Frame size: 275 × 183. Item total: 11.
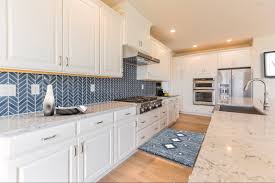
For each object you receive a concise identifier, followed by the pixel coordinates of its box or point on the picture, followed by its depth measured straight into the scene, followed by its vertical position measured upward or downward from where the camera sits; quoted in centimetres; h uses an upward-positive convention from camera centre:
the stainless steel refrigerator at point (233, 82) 449 +31
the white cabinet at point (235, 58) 456 +108
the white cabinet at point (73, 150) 99 -54
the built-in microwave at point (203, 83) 507 +28
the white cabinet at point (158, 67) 344 +66
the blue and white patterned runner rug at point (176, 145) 231 -103
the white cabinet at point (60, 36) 121 +59
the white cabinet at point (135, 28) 250 +123
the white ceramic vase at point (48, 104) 141 -13
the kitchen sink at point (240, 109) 199 -26
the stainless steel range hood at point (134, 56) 260 +66
